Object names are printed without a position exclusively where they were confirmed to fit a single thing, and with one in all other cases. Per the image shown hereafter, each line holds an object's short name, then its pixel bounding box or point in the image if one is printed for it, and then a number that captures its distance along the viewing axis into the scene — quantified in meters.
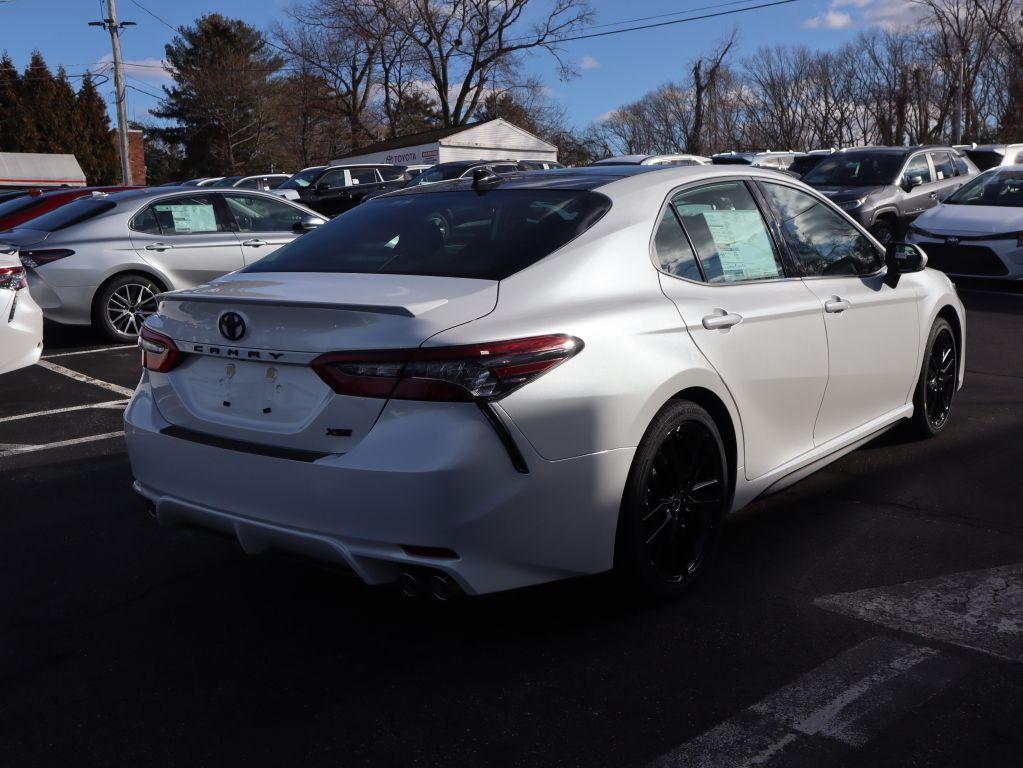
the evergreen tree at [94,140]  67.31
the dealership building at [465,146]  44.53
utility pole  34.38
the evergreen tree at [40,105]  66.12
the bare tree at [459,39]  54.81
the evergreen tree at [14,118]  65.75
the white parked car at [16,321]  7.00
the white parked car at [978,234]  11.88
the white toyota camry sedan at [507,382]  2.91
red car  12.88
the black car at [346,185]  22.58
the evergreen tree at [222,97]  62.59
